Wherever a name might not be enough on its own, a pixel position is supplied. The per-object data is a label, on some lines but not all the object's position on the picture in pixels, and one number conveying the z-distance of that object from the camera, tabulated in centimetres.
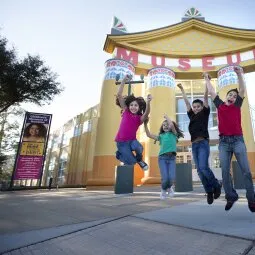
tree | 1269
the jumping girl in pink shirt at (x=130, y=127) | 354
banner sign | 1254
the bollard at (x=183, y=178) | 812
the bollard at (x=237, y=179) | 803
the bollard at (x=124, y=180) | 800
